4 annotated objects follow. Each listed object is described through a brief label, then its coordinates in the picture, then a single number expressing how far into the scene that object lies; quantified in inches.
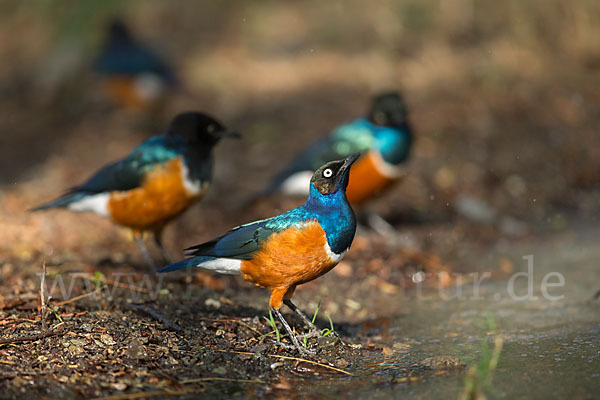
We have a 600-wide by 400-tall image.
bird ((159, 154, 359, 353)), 302.4
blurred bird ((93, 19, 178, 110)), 730.2
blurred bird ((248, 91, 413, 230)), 507.5
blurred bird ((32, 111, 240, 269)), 413.1
